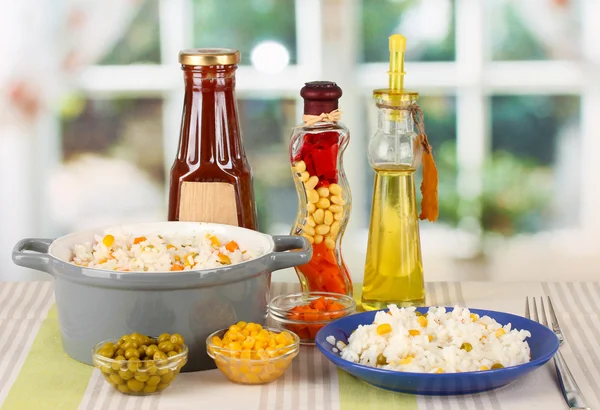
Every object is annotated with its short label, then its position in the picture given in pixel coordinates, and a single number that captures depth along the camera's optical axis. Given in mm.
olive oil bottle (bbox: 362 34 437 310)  1597
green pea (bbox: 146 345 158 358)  1392
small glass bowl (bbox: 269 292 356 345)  1510
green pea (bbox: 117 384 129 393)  1399
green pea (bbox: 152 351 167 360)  1386
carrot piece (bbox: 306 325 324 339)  1515
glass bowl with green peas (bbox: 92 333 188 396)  1387
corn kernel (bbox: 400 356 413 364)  1389
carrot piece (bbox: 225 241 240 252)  1524
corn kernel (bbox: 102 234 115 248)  1530
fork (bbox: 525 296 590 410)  1381
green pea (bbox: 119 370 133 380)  1387
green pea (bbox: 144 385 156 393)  1399
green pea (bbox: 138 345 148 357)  1396
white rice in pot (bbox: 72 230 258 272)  1473
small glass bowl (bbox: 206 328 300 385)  1406
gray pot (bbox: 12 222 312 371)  1431
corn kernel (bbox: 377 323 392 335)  1429
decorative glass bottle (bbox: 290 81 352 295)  1583
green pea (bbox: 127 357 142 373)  1385
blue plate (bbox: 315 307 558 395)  1366
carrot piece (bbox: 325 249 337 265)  1613
